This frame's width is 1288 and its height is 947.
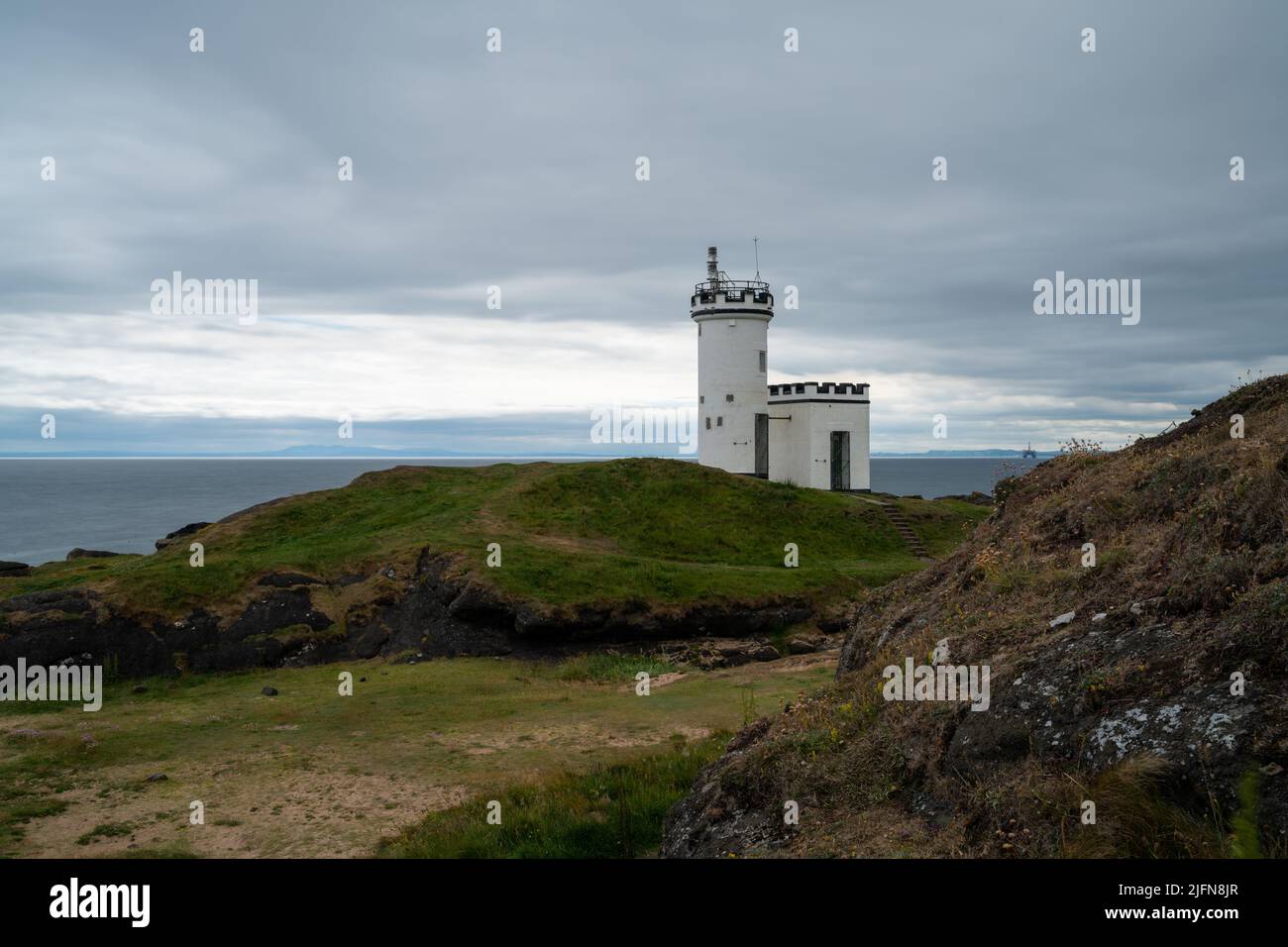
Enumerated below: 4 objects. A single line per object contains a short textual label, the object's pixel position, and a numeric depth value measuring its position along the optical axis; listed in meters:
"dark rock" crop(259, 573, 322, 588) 30.03
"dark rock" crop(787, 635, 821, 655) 27.47
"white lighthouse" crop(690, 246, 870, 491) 51.00
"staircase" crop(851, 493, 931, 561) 38.81
